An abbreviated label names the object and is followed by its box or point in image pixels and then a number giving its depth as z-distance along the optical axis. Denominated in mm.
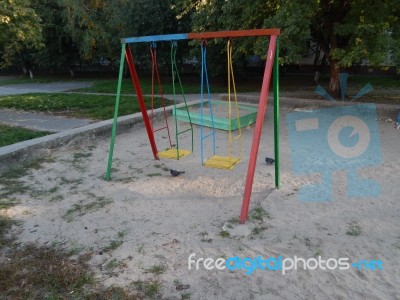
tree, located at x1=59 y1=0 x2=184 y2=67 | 12414
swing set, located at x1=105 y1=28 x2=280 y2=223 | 3053
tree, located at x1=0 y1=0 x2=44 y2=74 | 7638
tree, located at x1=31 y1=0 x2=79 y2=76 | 17000
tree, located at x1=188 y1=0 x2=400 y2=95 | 6379
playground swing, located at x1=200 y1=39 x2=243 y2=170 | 3920
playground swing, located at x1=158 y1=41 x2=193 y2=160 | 4523
